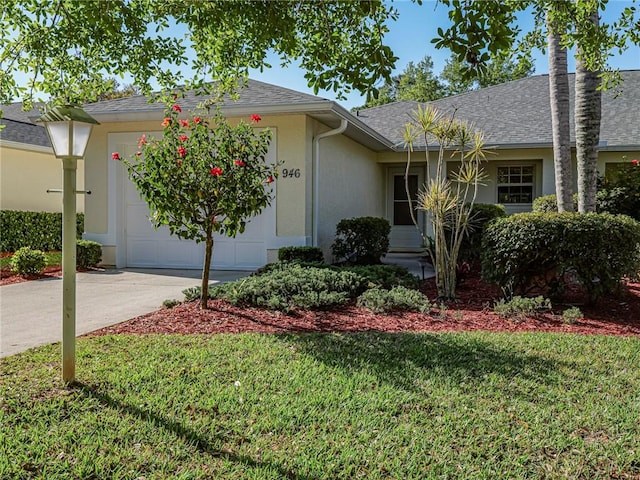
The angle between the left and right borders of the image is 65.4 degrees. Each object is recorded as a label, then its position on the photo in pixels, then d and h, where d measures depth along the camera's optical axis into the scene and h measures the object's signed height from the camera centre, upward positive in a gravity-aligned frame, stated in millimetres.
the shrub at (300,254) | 9180 -334
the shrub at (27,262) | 9141 -488
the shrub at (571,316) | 5867 -942
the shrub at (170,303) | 6580 -900
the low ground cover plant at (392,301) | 6292 -841
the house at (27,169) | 14094 +1994
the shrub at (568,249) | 6020 -162
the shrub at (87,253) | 10133 -355
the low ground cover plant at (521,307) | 6117 -875
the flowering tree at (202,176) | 5605 +695
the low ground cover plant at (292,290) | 6340 -728
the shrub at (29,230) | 12930 +152
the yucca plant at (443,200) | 6953 +511
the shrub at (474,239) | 8664 -50
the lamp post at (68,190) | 3545 +327
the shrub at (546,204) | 10844 +727
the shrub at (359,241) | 10430 -107
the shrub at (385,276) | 7457 -626
